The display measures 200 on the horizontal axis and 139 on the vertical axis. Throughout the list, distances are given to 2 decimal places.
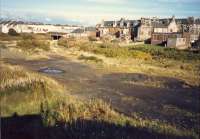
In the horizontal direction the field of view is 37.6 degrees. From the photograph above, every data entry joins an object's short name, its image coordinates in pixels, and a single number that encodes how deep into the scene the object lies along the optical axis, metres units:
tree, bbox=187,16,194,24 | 86.21
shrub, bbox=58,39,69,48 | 53.72
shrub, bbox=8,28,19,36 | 70.65
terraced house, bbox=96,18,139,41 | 75.81
